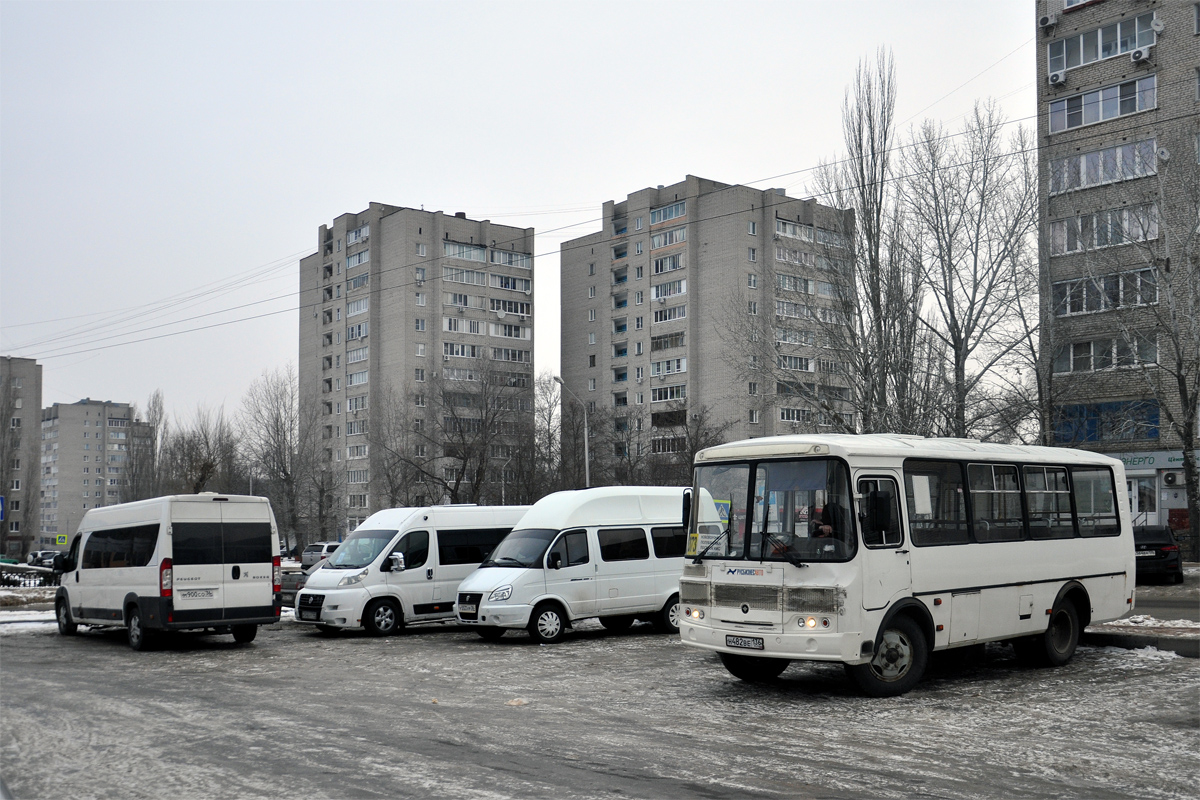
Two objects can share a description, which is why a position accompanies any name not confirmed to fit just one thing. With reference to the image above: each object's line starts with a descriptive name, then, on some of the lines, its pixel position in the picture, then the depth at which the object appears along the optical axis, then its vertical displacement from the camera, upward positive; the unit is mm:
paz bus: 10703 -448
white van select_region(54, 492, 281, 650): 16781 -665
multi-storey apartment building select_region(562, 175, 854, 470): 84688 +19448
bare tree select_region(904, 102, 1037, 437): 32594 +8644
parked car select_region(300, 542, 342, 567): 48438 -1384
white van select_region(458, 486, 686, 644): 17078 -799
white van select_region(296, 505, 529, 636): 18969 -844
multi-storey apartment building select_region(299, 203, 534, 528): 95875 +19832
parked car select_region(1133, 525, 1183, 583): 25750 -1071
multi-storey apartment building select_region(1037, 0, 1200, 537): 35125 +10045
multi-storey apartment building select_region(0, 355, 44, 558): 73125 +6137
